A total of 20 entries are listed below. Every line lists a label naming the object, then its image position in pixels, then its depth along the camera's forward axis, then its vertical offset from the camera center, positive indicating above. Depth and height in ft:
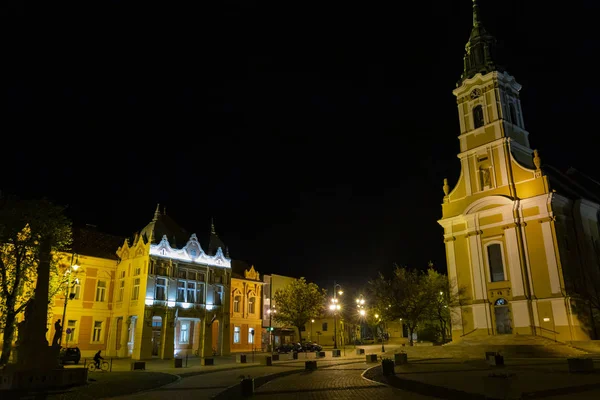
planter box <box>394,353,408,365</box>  88.32 -4.79
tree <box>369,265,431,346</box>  136.77 +9.52
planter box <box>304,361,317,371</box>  80.79 -5.58
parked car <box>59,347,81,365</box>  103.54 -4.48
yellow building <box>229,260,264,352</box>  181.27 +9.35
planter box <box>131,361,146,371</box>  90.53 -6.08
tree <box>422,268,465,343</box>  140.77 +10.47
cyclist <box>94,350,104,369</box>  92.55 -5.10
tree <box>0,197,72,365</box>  90.68 +18.56
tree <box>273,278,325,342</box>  197.77 +12.58
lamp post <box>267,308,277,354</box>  180.23 +7.58
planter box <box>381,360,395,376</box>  65.23 -4.89
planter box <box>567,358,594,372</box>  60.13 -4.17
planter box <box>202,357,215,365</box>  102.32 -5.94
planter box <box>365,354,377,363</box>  94.94 -5.09
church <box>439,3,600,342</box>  123.85 +30.95
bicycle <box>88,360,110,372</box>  93.04 -6.84
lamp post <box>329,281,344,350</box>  176.10 +11.19
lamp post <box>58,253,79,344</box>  100.63 +14.43
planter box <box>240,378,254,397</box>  47.88 -5.45
